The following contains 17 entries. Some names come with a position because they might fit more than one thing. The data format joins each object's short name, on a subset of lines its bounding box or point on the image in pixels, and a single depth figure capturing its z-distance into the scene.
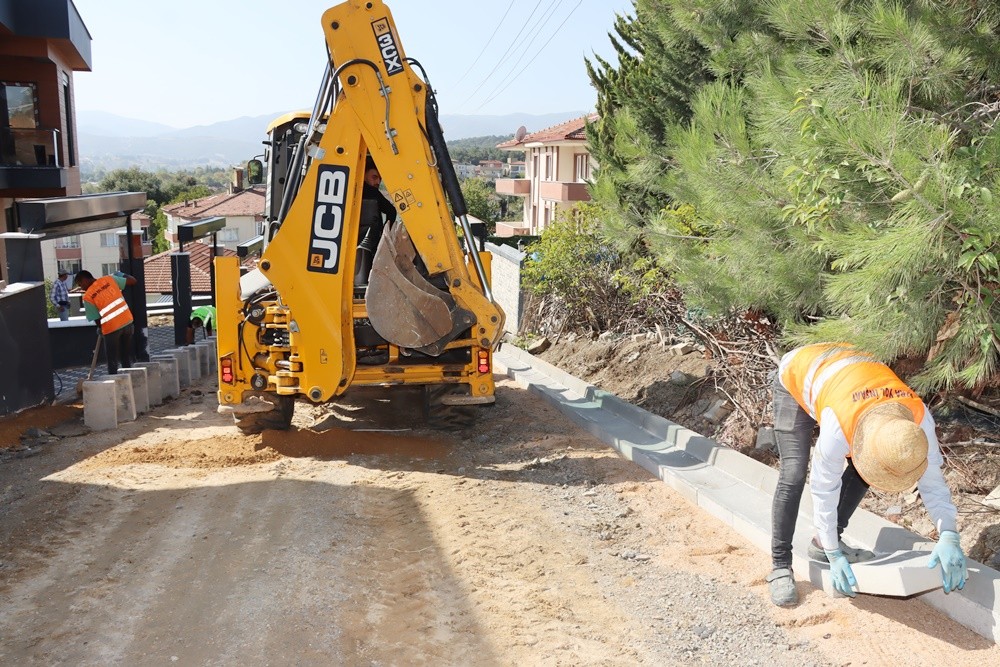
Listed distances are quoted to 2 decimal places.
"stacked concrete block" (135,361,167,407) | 9.68
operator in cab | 7.45
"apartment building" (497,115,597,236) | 34.82
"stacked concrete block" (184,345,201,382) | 11.32
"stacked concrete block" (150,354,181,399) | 10.12
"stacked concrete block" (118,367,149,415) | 9.18
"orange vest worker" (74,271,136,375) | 9.47
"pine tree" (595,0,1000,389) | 3.74
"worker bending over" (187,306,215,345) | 13.20
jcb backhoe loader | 6.64
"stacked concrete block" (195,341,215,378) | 11.89
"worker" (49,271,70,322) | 18.17
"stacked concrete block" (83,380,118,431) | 8.37
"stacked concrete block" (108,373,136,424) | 8.73
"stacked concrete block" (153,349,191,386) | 11.05
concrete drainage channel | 3.92
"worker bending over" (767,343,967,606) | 3.62
